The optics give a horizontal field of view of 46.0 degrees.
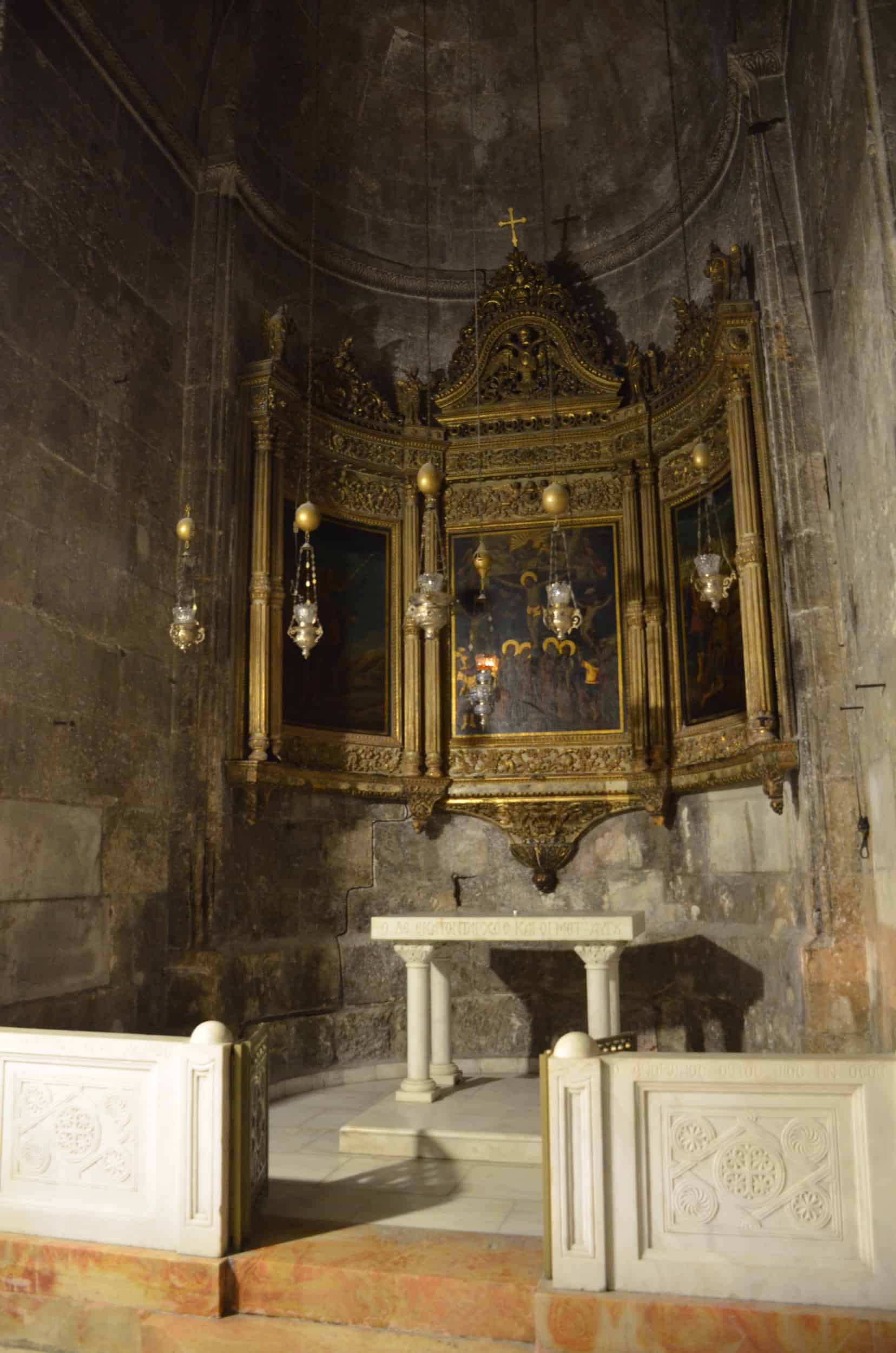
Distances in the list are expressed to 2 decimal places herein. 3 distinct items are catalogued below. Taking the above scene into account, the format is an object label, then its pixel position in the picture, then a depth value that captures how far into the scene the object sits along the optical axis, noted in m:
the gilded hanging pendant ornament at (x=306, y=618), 6.74
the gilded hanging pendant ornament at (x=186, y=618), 6.37
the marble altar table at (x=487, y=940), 6.45
